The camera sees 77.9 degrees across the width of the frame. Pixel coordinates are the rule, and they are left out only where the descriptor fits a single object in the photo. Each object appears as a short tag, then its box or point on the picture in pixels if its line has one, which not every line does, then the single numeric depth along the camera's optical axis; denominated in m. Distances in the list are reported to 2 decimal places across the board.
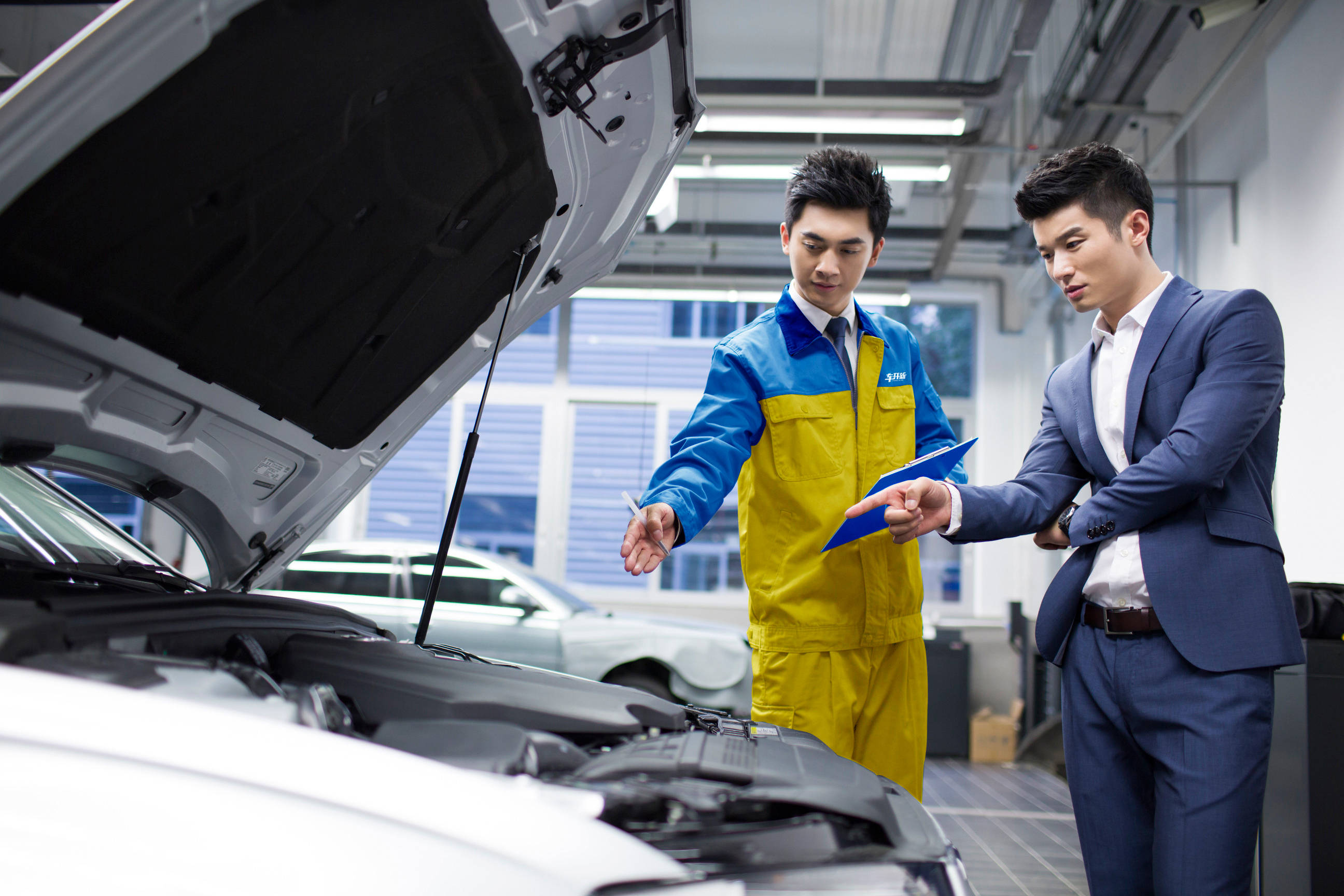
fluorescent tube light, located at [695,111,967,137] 4.32
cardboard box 5.58
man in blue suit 1.26
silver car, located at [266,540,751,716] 5.02
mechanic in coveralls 1.65
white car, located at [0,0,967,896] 0.64
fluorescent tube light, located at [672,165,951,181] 4.80
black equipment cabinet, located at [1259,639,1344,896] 2.32
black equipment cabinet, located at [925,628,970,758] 5.76
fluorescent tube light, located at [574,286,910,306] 6.66
